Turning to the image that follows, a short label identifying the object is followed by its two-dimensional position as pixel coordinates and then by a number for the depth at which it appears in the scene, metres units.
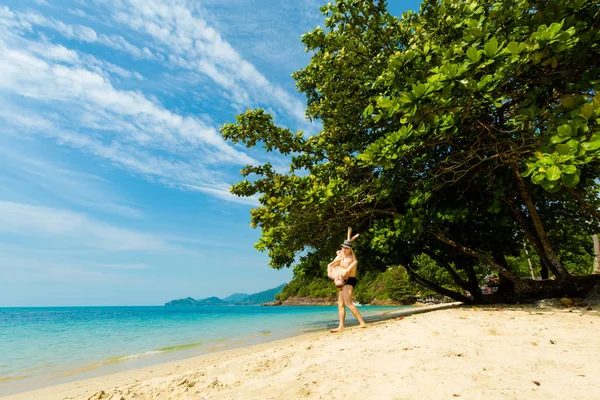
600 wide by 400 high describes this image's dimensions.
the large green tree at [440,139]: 5.14
